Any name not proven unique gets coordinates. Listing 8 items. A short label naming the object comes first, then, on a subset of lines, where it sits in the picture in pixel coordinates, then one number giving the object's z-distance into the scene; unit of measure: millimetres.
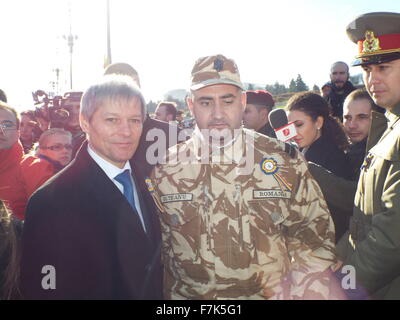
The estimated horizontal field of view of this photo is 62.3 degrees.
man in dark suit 1771
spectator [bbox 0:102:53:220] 3137
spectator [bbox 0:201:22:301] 1689
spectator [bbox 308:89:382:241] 2965
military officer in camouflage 2254
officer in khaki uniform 2029
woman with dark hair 3238
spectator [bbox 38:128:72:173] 3366
